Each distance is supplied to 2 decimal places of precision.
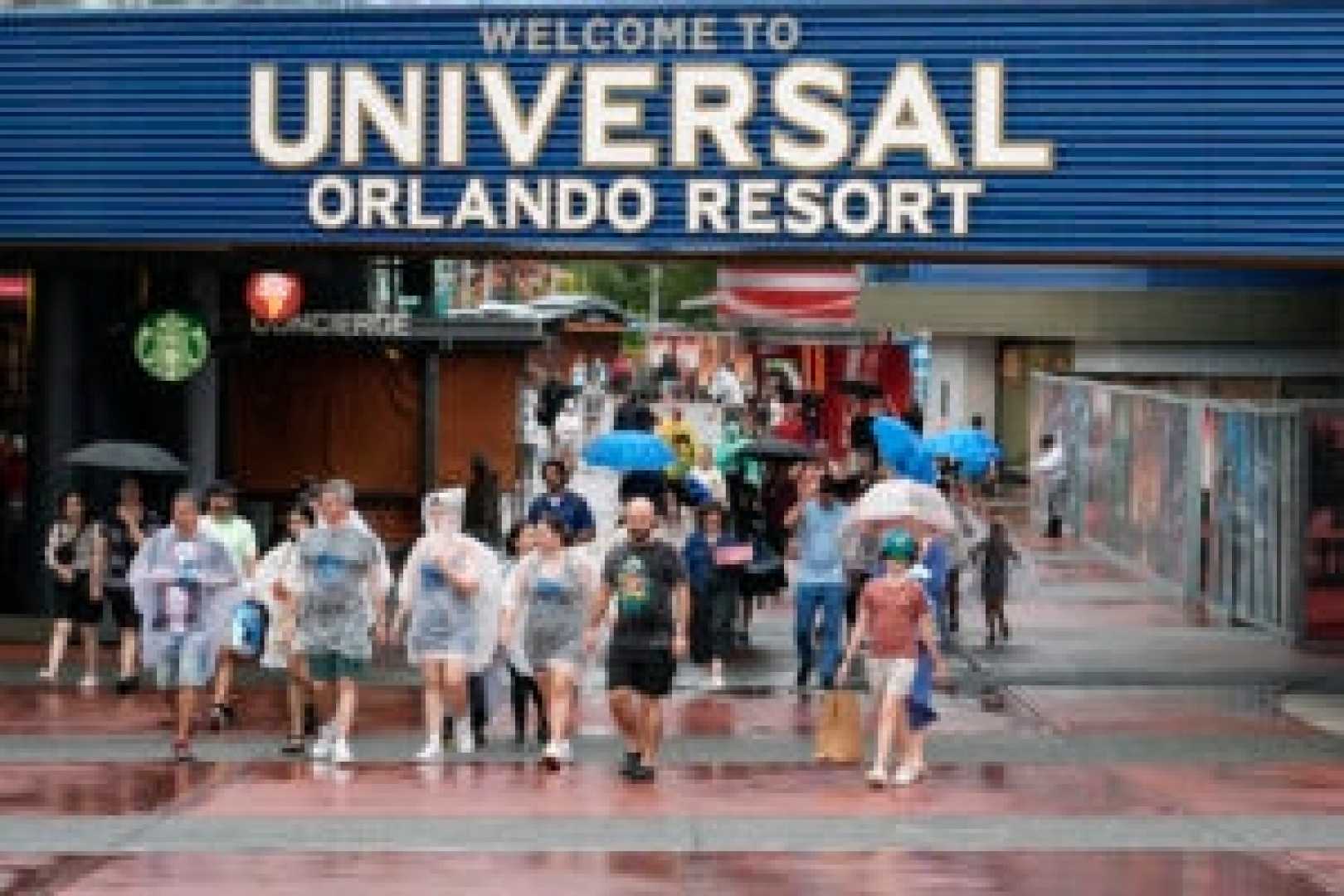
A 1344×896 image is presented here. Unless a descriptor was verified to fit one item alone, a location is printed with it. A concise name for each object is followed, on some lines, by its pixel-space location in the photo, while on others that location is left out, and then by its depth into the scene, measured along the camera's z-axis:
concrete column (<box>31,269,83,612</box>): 23.58
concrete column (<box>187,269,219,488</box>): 24.52
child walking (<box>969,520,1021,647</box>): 23.64
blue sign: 19.66
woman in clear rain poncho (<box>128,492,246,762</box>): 17.03
